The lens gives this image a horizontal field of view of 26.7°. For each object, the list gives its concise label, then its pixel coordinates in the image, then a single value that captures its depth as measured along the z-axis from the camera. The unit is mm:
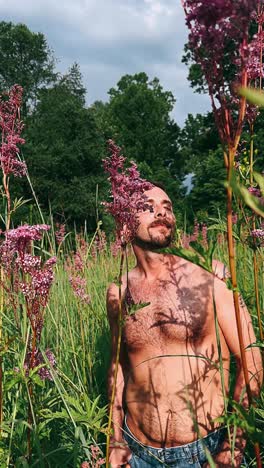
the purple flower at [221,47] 1076
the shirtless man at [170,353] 2408
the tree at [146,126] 40156
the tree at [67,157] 21406
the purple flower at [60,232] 3811
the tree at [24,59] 34000
